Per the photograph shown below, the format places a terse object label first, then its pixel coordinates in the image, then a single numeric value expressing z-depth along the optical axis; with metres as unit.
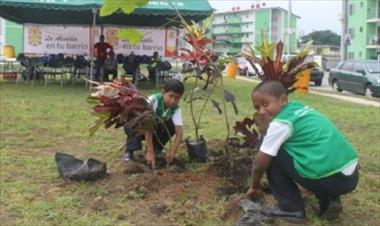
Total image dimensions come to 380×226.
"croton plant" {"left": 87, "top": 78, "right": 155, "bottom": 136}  4.70
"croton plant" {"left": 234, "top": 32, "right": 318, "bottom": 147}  4.66
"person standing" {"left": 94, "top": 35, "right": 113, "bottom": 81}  16.77
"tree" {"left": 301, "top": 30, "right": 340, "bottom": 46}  103.35
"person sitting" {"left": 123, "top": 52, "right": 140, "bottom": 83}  16.58
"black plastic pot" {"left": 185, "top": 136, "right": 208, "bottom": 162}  5.43
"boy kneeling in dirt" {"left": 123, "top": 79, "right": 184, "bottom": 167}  4.99
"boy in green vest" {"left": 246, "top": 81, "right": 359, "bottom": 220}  3.56
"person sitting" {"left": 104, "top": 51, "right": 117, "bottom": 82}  16.42
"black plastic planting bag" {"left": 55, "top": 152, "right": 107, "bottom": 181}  4.91
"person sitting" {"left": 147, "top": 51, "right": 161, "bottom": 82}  16.57
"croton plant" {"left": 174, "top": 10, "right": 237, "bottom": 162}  5.05
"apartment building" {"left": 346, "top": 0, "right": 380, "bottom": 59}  55.75
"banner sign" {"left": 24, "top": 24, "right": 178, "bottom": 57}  17.67
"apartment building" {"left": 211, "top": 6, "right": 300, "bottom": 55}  86.75
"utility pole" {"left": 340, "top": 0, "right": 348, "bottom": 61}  33.53
